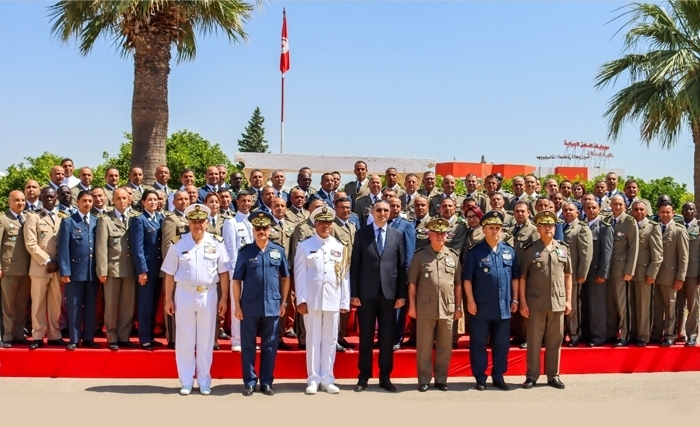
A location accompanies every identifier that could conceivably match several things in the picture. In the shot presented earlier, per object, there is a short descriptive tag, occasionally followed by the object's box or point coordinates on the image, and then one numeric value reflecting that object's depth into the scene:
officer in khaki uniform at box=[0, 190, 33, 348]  8.63
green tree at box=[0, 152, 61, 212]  22.81
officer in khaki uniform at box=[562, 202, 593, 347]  9.12
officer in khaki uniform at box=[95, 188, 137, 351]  8.52
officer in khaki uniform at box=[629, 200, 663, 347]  9.34
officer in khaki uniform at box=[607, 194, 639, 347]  9.27
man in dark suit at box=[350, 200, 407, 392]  8.00
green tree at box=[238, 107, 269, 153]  72.75
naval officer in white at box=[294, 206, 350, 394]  7.80
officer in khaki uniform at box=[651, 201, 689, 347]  9.44
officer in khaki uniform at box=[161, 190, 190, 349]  8.67
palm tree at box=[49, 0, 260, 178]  13.02
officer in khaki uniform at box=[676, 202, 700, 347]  9.60
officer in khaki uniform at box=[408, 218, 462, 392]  7.95
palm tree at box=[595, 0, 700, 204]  14.15
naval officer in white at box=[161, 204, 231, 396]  7.73
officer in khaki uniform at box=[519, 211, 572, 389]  8.26
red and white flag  23.78
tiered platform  8.38
